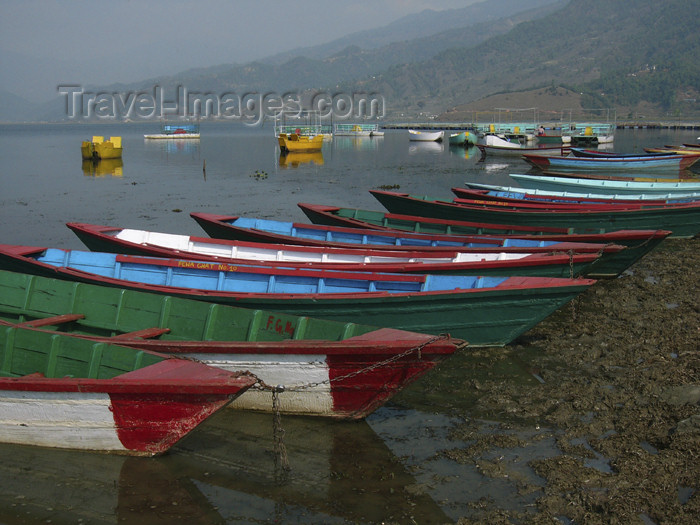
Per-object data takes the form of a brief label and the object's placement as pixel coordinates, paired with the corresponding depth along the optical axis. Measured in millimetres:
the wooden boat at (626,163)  33188
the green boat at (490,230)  13047
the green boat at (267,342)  7449
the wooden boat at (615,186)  23281
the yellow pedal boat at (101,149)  50812
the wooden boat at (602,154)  34344
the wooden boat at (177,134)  85494
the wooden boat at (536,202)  18391
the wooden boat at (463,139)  69594
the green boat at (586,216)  17562
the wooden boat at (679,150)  36969
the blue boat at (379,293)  9633
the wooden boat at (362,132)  94375
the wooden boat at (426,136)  85188
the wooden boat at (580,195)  20578
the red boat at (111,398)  6691
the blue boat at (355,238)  12453
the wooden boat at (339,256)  10992
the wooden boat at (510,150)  50375
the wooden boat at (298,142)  58209
